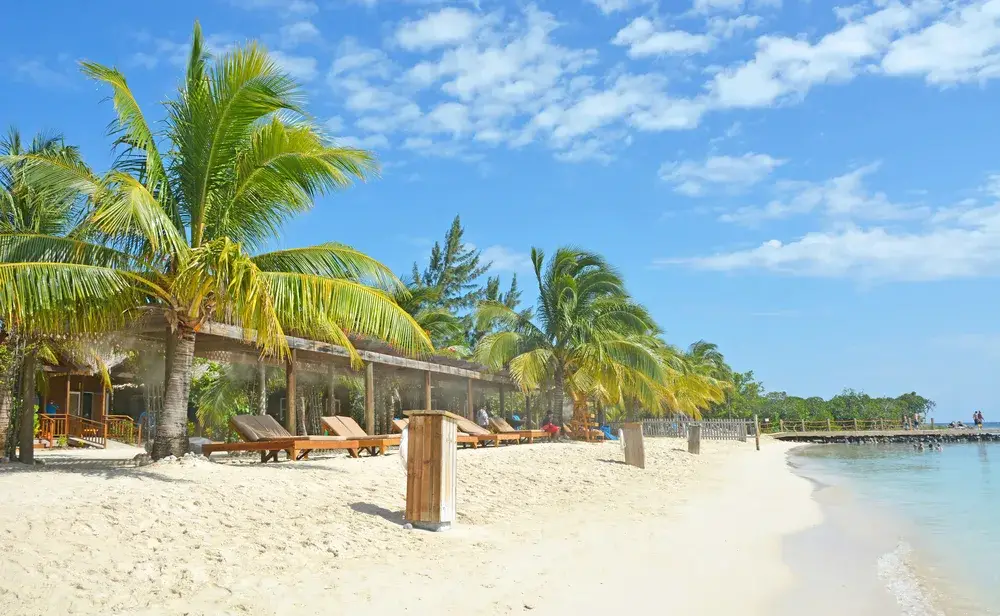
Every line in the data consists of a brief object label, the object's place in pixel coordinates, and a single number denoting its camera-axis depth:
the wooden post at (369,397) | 14.88
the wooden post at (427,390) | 17.73
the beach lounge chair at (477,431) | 16.36
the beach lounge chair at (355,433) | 11.81
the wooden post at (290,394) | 12.96
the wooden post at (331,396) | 17.25
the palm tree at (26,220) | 10.43
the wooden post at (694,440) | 22.89
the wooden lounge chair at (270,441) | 10.17
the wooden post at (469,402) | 20.34
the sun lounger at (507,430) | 18.55
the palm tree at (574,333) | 20.62
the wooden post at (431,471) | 6.95
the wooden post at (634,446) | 15.02
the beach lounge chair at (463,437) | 14.29
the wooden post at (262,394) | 15.47
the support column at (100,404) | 22.95
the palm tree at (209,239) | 8.42
